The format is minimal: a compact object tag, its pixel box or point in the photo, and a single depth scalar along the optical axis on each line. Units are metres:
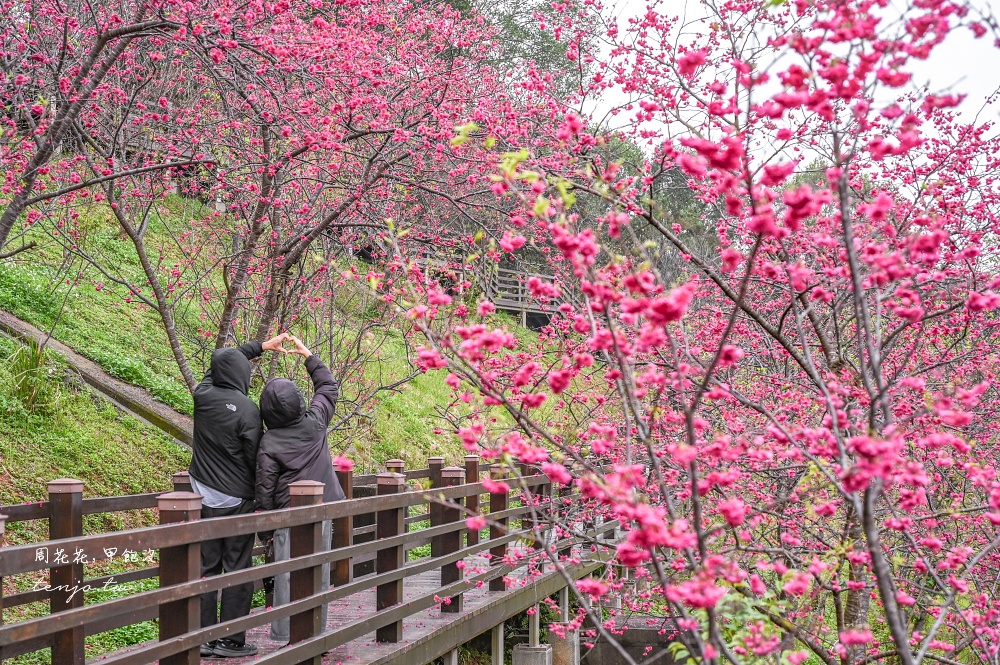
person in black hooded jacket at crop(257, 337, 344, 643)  5.68
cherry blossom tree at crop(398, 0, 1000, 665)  2.54
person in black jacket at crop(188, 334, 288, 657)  5.63
